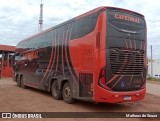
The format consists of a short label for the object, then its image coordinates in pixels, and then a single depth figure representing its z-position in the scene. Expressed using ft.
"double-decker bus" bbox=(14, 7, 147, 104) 18.58
